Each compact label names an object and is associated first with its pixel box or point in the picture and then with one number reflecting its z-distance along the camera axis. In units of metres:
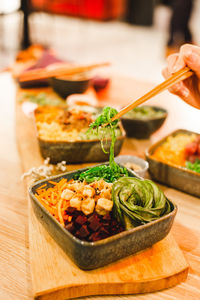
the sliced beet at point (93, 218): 0.48
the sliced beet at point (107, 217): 0.49
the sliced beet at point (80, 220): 0.48
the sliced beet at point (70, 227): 0.48
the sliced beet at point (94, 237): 0.47
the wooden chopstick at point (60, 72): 0.96
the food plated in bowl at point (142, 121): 0.81
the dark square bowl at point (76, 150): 0.70
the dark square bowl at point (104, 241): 0.46
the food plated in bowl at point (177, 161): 0.65
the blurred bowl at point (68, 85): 1.00
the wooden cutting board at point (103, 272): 0.47
